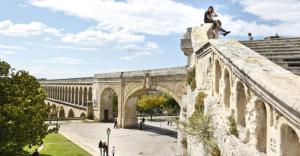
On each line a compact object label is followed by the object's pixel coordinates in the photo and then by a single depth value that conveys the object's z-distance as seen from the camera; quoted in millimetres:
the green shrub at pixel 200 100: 6701
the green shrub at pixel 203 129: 5531
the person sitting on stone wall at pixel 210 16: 8898
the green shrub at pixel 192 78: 8004
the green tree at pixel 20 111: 11934
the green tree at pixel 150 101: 37998
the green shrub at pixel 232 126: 4606
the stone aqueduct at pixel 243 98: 3322
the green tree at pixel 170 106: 42678
